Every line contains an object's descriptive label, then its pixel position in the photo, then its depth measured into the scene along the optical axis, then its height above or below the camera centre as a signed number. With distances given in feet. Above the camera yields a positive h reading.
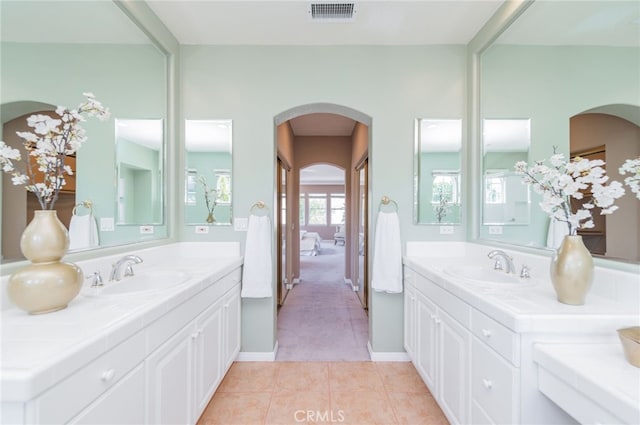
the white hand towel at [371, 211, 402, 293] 7.72 -1.17
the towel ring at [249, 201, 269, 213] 7.94 +0.19
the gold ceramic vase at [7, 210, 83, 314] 3.36 -0.72
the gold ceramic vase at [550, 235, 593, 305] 3.80 -0.77
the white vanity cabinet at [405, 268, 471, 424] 4.73 -2.53
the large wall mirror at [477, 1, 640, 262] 3.97 +2.18
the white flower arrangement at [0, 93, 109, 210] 3.82 +0.83
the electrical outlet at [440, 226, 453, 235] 8.10 -0.44
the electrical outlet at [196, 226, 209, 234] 8.06 -0.45
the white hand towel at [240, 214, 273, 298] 7.61 -1.31
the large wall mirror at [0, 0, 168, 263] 3.91 +2.18
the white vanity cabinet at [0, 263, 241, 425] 2.41 -1.83
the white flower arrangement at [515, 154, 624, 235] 3.73 +0.33
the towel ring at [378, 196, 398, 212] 7.95 +0.30
